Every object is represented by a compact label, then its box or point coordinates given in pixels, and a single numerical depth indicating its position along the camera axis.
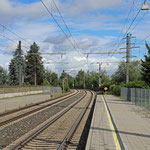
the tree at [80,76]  141.11
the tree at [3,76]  99.11
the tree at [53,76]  137.25
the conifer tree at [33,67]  88.06
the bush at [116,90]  48.07
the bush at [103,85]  63.90
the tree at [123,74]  64.00
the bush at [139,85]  25.85
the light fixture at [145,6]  12.79
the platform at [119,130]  7.88
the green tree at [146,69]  23.12
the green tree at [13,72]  79.38
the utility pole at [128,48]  36.02
